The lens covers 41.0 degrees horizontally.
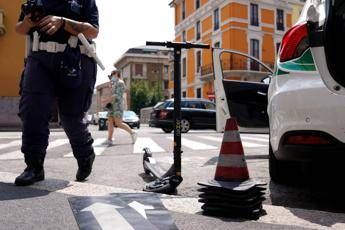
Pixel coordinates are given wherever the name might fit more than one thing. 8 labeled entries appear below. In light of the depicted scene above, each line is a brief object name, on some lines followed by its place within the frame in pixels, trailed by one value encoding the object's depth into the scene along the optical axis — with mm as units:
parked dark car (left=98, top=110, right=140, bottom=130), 24969
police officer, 3342
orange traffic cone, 2758
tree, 64688
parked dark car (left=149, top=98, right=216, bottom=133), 17297
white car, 2707
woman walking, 9258
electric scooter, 3260
